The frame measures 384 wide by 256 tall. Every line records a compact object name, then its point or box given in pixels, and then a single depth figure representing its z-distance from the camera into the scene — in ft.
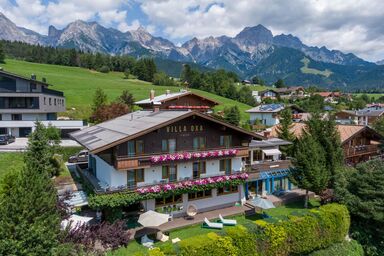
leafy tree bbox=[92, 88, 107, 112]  204.23
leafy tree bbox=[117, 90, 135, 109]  233.62
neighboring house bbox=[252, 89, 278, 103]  440.49
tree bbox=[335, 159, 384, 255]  76.74
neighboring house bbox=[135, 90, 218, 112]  157.99
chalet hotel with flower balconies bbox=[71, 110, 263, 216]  75.87
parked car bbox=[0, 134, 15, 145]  135.91
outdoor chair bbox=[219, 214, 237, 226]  78.54
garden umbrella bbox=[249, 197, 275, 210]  83.35
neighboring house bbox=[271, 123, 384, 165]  126.62
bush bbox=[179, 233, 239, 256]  53.98
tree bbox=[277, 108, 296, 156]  131.12
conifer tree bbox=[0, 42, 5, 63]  340.31
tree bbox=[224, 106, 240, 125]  208.71
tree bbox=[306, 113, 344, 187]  95.09
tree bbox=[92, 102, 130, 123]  175.11
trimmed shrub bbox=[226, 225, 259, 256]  59.62
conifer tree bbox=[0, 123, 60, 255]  45.27
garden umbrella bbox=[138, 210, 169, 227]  67.62
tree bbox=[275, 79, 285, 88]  646.33
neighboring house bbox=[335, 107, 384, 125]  284.82
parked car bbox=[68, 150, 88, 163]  123.76
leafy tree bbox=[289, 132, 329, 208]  89.71
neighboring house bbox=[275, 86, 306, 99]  487.82
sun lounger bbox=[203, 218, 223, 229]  76.55
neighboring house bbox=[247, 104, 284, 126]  254.27
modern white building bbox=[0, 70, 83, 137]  159.02
